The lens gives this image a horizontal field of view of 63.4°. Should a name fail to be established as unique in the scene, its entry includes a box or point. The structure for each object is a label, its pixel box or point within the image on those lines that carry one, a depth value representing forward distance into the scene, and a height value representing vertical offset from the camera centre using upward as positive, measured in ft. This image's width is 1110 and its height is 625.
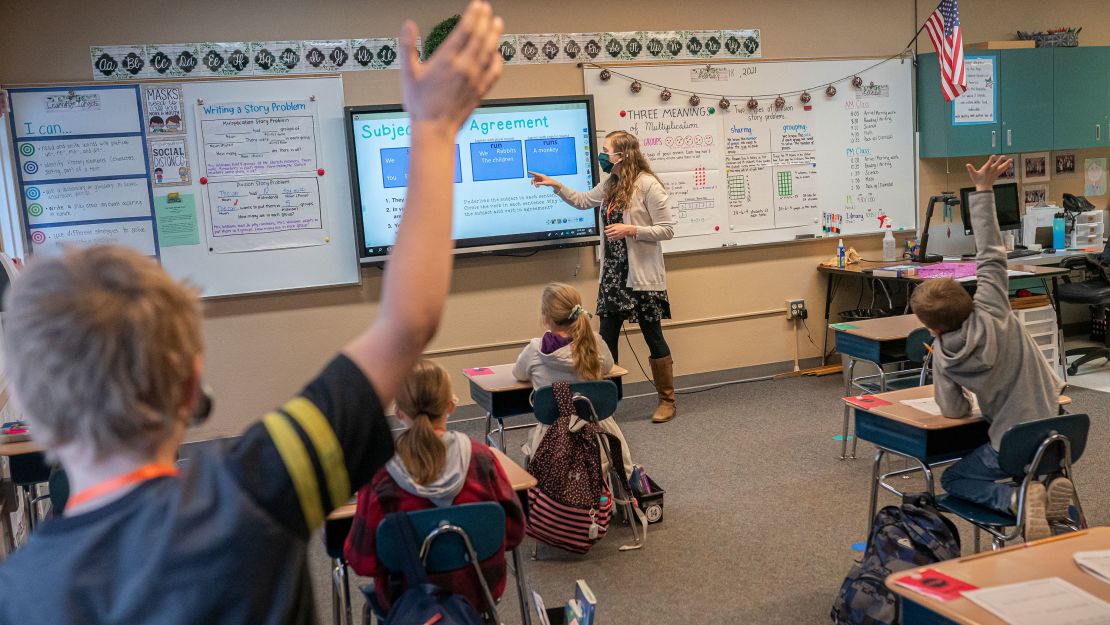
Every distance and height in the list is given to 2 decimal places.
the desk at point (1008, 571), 5.17 -2.47
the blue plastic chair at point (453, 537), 7.16 -2.62
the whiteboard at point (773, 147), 19.24 +0.96
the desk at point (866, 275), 17.24 -1.97
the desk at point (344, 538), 8.29 -2.97
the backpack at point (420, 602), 6.73 -2.95
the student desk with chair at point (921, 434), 9.51 -2.74
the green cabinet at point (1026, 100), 20.72 +1.71
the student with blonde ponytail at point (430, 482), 7.52 -2.34
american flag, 18.56 +2.74
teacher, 17.02 -0.88
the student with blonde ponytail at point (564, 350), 12.20 -1.98
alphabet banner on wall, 16.29 +3.13
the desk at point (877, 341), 14.30 -2.53
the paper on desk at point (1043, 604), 4.95 -2.44
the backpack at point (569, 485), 11.12 -3.47
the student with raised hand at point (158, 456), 2.17 -0.59
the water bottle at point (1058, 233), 20.77 -1.39
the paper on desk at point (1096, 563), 5.51 -2.44
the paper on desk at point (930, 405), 9.81 -2.52
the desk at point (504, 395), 12.45 -2.60
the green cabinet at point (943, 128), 20.57 +1.14
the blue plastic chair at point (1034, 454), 8.33 -2.62
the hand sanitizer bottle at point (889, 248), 20.07 -1.44
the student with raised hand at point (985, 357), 9.15 -1.84
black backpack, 8.26 -3.43
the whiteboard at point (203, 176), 15.98 +0.95
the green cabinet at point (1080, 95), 21.12 +1.77
